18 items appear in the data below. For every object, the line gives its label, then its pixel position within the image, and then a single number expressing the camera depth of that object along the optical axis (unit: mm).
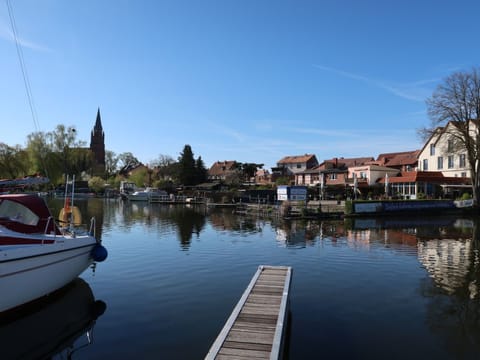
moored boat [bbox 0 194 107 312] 10242
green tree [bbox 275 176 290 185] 82012
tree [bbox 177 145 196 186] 92188
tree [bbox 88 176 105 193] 106944
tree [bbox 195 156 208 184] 93812
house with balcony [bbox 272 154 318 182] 98925
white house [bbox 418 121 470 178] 54062
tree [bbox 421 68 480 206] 47656
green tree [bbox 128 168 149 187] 110375
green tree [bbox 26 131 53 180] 72575
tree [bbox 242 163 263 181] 108125
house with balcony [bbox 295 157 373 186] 76300
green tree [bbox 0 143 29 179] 66750
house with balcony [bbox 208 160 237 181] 113788
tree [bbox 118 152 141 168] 141462
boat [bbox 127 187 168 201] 82338
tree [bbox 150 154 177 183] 101738
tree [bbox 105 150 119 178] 134125
